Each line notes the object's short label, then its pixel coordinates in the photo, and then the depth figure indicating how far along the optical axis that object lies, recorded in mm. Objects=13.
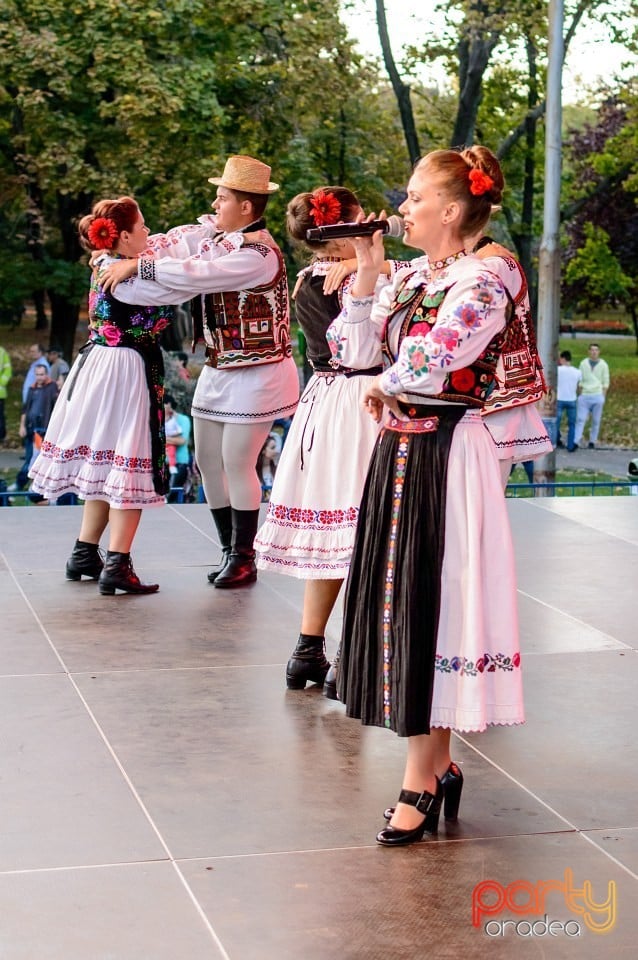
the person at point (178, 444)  11750
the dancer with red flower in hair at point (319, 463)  4676
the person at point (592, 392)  20312
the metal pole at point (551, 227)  13453
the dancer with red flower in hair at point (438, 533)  3453
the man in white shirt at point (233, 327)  5648
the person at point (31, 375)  14898
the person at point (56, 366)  17484
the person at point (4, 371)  17516
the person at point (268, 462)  11281
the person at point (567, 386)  19578
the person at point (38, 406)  14320
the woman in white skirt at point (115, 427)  5906
